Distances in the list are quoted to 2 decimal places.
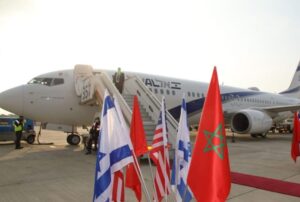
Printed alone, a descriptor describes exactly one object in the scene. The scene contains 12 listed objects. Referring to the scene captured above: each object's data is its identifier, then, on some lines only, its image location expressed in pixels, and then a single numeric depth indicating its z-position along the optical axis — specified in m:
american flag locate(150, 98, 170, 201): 4.43
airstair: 9.80
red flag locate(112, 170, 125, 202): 3.59
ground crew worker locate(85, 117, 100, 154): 10.74
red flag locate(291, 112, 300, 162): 8.57
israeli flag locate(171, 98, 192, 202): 4.23
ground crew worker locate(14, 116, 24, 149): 12.16
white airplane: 11.62
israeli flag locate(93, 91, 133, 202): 3.26
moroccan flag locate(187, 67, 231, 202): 2.95
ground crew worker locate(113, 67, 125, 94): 13.02
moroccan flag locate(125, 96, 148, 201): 4.21
